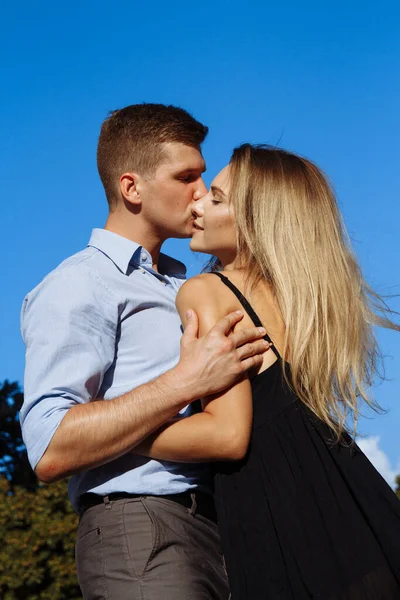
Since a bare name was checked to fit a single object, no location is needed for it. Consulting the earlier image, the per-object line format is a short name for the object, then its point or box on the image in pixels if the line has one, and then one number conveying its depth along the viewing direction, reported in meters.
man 3.02
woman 2.82
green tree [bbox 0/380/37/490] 19.64
